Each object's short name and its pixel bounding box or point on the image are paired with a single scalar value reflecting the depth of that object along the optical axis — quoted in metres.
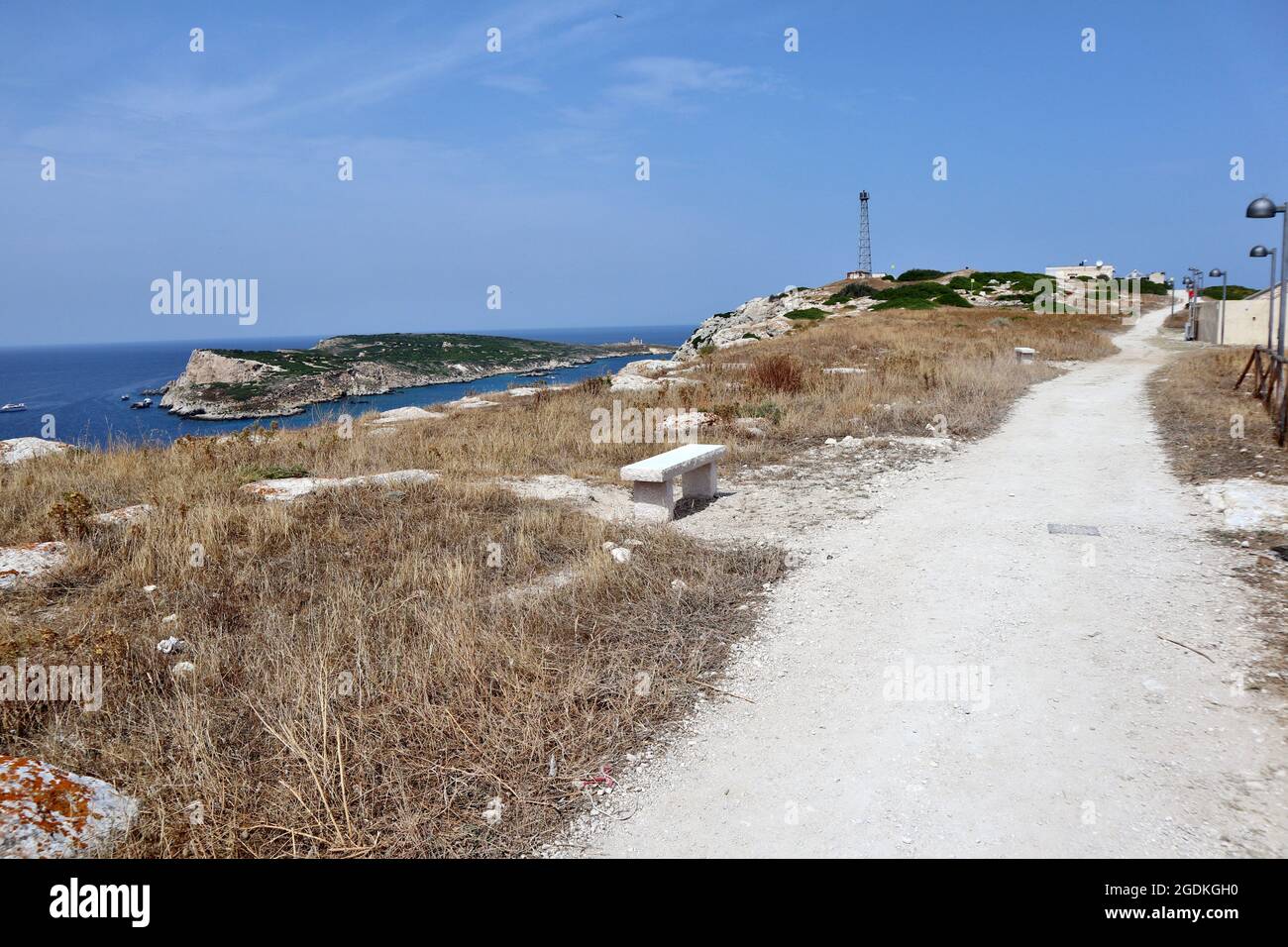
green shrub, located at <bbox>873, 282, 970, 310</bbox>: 43.03
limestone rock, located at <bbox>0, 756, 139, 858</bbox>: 2.89
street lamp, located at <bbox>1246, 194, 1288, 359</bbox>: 10.46
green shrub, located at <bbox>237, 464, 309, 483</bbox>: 9.35
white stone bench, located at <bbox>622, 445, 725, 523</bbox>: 7.71
